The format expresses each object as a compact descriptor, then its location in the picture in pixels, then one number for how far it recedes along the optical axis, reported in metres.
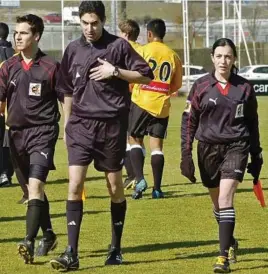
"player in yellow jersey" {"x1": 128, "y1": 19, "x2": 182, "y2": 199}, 26.75
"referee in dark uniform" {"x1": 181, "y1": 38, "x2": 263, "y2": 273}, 16.80
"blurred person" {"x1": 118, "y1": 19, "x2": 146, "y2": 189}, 27.03
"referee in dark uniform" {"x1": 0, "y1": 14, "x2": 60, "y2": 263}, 17.61
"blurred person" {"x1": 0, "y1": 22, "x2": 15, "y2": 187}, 29.89
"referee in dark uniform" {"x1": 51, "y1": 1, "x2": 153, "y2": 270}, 16.50
